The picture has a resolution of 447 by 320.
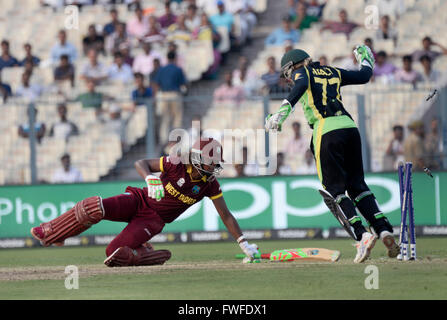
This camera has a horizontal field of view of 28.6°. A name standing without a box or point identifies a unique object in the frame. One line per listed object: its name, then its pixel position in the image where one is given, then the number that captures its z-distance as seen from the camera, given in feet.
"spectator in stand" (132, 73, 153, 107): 59.09
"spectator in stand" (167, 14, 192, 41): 66.90
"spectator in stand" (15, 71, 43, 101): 65.31
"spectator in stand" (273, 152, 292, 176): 52.60
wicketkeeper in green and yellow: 32.55
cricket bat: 34.46
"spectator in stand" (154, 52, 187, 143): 59.98
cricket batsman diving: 33.22
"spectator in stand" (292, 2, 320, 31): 66.18
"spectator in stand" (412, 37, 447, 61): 58.85
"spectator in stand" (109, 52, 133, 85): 64.18
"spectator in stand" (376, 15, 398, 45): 62.23
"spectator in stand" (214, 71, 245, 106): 58.18
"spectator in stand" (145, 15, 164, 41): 68.03
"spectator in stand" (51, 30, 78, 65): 68.23
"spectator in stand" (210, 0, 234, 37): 66.90
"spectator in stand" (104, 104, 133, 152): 53.52
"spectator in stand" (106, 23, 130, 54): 68.69
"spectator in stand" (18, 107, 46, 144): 54.29
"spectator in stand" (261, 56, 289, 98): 56.59
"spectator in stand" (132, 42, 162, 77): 64.39
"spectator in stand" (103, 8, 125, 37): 69.77
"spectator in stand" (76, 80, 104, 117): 60.29
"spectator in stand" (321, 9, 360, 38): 63.98
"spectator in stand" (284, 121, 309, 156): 52.60
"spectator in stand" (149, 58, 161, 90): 61.77
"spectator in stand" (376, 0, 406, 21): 64.44
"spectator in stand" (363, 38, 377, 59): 56.29
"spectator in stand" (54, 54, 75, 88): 66.13
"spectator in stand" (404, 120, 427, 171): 51.01
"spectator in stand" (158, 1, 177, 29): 69.46
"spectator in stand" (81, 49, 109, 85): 64.80
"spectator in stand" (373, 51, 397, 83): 57.82
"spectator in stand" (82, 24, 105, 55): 69.00
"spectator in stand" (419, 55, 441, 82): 55.57
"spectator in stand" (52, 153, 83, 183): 54.29
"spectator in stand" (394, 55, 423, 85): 56.03
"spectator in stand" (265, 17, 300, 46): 65.36
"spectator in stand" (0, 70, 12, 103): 64.03
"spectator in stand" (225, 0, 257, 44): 68.13
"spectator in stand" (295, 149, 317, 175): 52.75
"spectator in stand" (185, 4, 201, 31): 68.18
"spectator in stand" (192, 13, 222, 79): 65.41
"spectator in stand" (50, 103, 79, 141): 53.93
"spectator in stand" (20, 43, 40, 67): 68.53
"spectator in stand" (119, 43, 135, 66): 65.82
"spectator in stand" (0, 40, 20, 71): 69.00
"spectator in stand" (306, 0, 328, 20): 66.90
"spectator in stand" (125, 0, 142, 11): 71.56
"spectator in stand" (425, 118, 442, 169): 50.83
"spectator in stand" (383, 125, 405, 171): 51.52
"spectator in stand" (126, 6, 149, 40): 69.46
